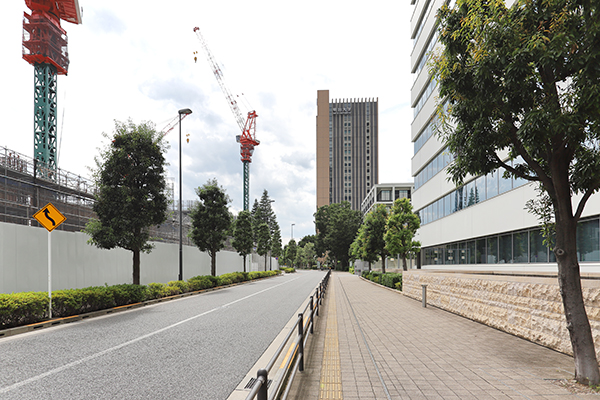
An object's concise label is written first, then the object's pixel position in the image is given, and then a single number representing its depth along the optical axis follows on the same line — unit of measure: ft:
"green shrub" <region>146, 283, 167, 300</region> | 56.34
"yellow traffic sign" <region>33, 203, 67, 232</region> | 39.99
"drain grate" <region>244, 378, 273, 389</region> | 17.83
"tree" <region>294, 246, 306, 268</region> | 378.94
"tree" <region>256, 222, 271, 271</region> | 199.52
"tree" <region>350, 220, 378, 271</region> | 122.17
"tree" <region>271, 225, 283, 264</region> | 265.93
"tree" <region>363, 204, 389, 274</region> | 117.60
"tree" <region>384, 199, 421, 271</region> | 90.68
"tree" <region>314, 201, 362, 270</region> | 246.27
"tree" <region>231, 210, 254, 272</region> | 141.38
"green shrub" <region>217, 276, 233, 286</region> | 92.12
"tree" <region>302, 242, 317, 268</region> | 388.57
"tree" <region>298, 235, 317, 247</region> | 474.74
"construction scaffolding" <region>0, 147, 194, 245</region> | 47.21
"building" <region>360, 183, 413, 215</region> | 268.76
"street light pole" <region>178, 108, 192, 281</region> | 76.28
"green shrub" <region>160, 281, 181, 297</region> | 61.69
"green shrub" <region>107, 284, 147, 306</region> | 47.85
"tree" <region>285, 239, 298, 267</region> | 341.62
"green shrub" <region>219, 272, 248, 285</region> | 99.87
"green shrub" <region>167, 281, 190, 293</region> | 68.03
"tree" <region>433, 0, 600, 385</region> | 16.42
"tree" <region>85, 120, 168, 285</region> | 53.26
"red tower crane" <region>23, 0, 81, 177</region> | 130.93
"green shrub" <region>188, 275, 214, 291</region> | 74.72
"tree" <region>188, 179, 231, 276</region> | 97.05
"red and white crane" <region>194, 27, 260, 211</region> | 360.40
